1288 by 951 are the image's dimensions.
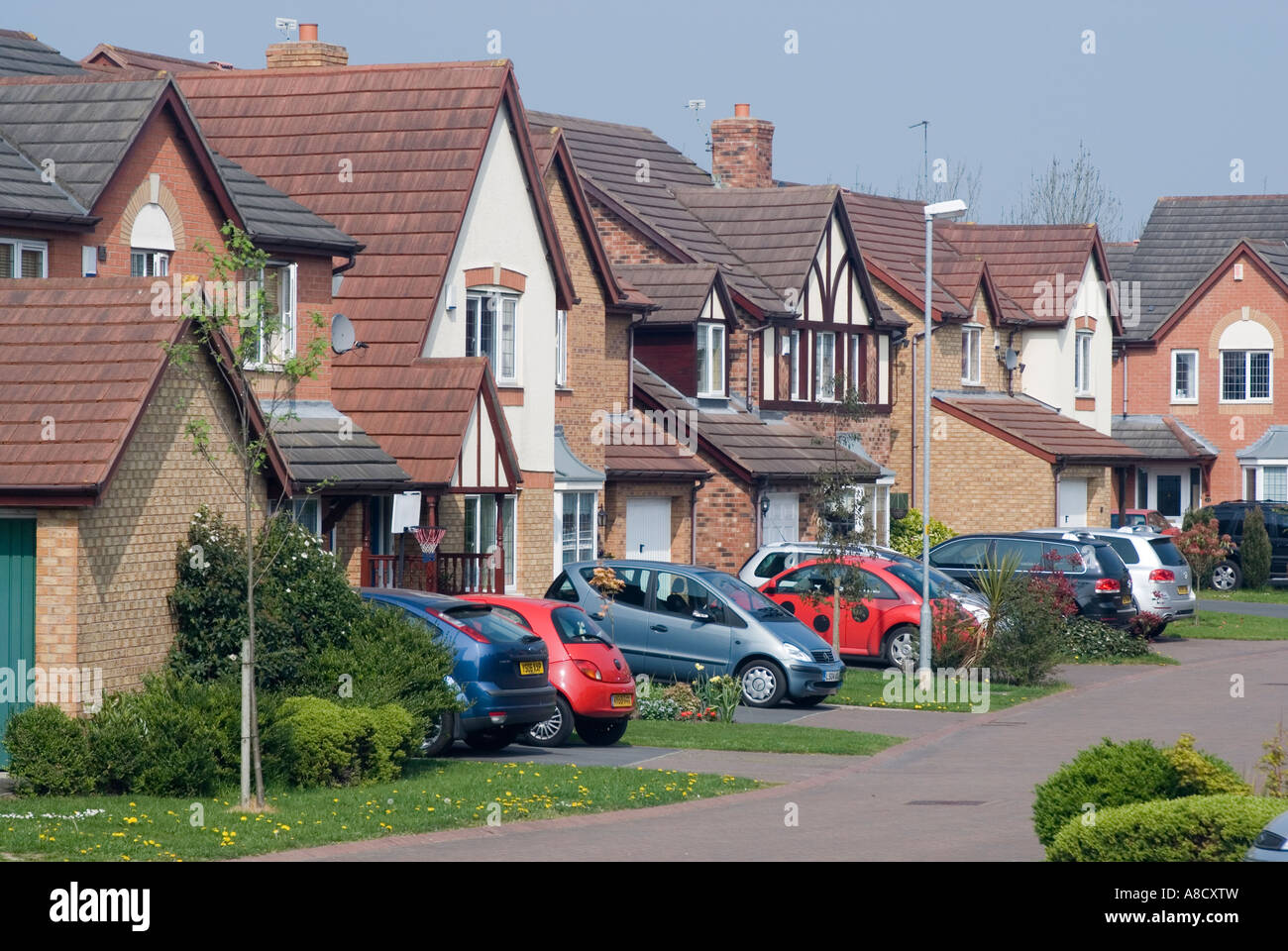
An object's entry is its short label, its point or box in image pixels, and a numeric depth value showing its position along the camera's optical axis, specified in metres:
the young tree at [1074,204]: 92.44
